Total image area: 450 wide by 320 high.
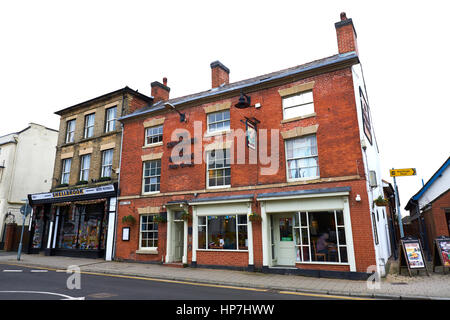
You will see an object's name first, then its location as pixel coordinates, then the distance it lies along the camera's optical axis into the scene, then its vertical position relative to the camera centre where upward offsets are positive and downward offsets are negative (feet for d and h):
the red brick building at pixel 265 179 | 39.45 +8.73
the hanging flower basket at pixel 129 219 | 56.97 +3.12
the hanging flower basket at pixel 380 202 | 39.65 +4.15
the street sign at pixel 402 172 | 41.72 +8.55
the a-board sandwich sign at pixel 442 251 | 38.83 -2.29
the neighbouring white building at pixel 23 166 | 90.12 +22.10
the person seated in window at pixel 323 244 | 39.63 -1.26
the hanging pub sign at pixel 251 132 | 44.29 +15.35
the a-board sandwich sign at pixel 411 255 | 37.81 -2.71
